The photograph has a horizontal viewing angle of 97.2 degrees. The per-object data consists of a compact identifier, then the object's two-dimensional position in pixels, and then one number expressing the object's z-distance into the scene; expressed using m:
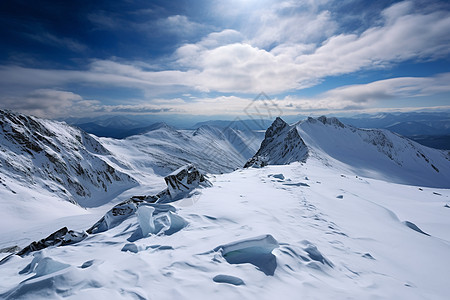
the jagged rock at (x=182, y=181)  14.58
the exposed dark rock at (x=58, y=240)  9.55
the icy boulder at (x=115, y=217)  11.03
